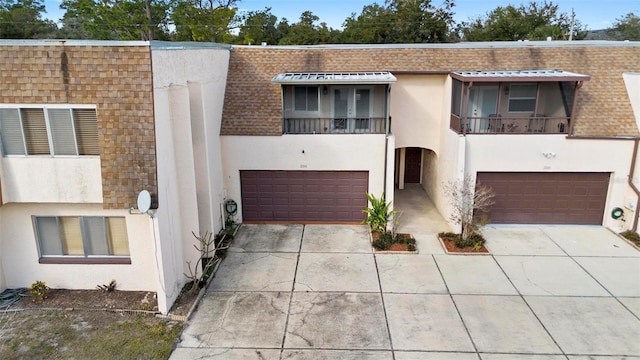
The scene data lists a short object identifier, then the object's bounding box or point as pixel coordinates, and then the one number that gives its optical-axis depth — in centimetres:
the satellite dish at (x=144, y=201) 891
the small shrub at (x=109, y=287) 1060
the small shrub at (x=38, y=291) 1029
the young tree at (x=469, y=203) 1350
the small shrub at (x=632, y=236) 1350
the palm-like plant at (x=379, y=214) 1439
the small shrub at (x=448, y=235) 1388
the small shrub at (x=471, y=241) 1320
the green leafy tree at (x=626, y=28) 4209
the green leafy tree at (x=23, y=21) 4049
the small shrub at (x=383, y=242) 1327
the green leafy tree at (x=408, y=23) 4581
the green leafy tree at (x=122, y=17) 3553
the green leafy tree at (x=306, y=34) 5116
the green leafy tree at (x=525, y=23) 4566
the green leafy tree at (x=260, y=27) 4838
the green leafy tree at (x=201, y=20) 3784
